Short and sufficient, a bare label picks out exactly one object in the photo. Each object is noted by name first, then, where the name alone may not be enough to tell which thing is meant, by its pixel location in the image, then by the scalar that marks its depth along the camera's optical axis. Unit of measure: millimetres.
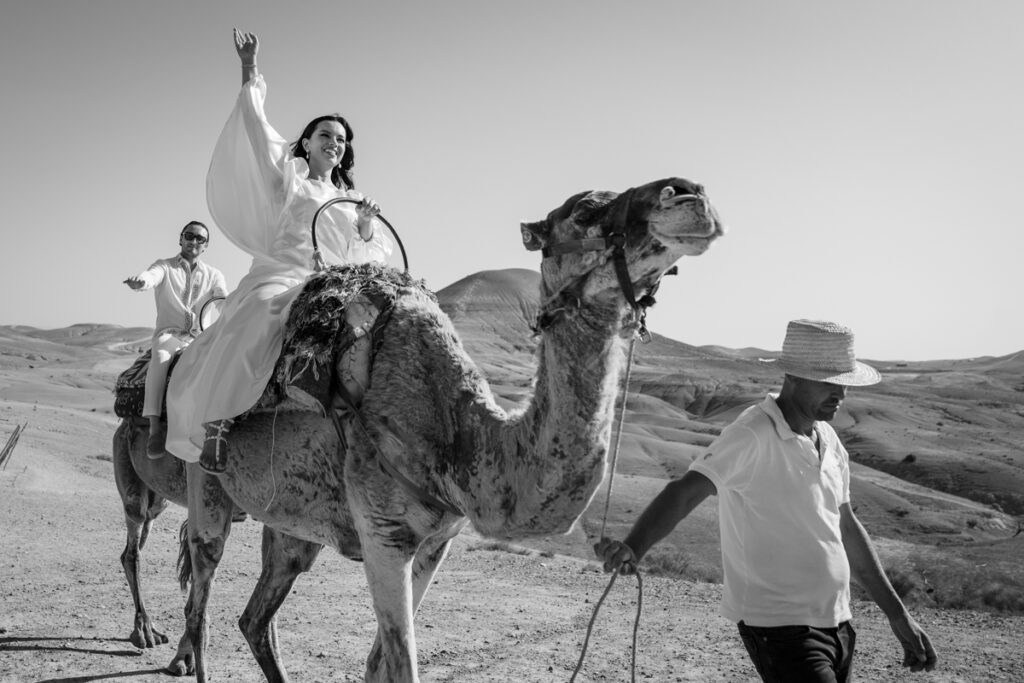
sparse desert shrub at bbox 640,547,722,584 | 14398
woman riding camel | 5051
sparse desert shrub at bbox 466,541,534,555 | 14320
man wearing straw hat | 3479
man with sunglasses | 7111
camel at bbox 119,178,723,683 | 3496
